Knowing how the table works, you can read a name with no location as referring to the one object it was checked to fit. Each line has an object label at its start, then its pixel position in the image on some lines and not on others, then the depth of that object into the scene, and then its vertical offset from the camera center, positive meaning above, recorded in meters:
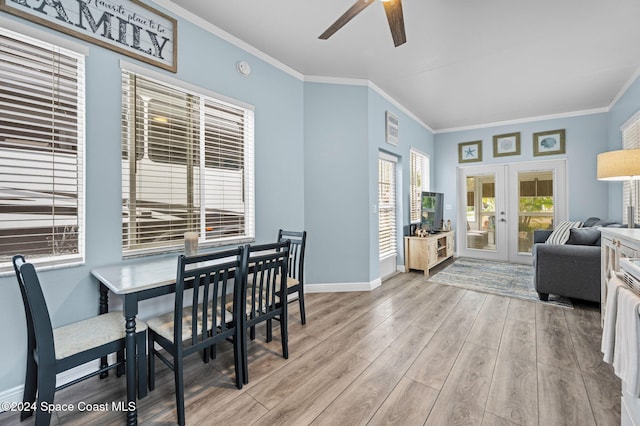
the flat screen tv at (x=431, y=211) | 5.23 -0.03
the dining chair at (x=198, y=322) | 1.57 -0.70
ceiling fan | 1.85 +1.33
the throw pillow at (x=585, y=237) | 3.26 -0.32
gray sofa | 3.12 -0.65
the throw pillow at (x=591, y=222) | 4.34 -0.20
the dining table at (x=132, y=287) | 1.52 -0.43
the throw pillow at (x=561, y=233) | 4.03 -0.35
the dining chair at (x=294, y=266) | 2.67 -0.58
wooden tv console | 4.65 -0.72
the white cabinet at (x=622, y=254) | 1.31 -0.35
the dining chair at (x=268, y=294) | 1.92 -0.64
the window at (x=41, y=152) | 1.67 +0.36
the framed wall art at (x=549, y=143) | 5.21 +1.22
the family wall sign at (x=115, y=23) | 1.76 +1.28
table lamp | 2.46 +0.38
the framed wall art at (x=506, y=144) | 5.58 +1.27
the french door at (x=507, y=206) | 5.38 +0.06
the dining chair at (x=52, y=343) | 1.29 -0.69
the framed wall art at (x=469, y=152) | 5.94 +1.20
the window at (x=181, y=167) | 2.19 +0.37
